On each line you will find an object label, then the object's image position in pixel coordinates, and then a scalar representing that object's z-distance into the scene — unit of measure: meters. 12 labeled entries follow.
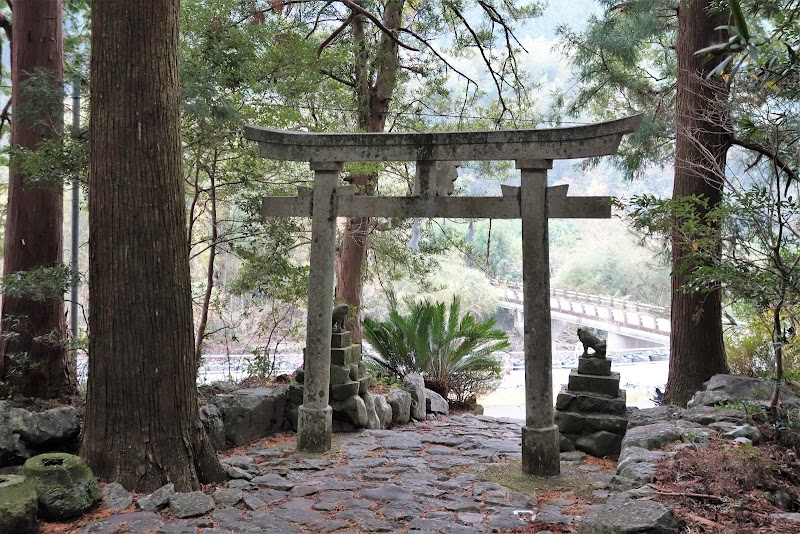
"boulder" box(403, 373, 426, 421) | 8.52
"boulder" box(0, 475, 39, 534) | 3.24
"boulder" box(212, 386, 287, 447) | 6.03
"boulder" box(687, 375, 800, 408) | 5.38
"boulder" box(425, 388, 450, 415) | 9.20
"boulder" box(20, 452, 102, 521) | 3.60
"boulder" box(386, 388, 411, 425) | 8.04
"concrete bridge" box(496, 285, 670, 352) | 22.22
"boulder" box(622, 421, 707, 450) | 4.43
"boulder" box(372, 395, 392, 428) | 7.63
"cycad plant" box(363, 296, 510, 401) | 9.88
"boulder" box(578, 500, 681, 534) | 2.88
